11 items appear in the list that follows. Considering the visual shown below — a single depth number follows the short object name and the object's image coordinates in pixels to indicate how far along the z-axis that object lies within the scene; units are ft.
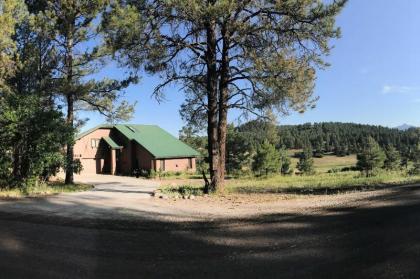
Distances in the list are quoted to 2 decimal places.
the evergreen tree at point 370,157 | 235.40
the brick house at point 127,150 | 153.38
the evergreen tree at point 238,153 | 224.53
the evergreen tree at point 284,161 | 289.78
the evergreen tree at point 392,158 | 280.06
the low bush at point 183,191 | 60.97
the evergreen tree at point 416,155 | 293.47
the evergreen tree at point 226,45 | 56.90
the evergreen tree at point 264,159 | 208.64
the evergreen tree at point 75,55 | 75.77
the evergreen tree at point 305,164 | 300.94
